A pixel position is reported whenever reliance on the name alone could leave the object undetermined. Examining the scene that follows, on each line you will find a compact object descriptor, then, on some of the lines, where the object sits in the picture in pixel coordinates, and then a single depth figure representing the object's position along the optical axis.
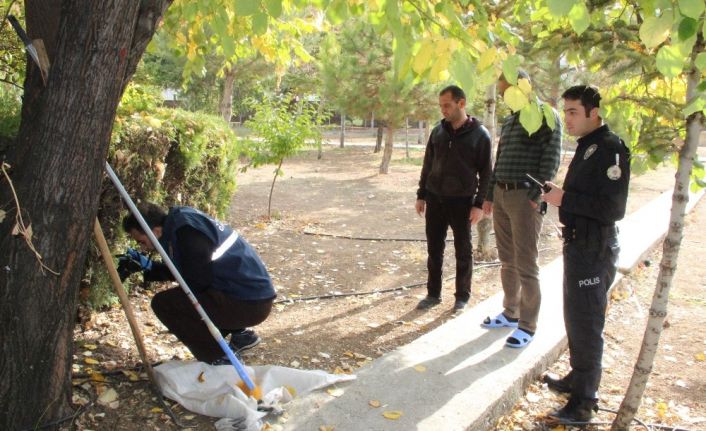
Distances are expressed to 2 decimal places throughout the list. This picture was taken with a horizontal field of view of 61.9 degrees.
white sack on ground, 3.11
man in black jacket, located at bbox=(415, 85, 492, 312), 4.84
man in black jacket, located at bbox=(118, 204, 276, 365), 3.40
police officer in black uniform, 3.21
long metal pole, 3.13
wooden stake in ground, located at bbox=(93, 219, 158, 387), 3.07
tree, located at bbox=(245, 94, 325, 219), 9.79
